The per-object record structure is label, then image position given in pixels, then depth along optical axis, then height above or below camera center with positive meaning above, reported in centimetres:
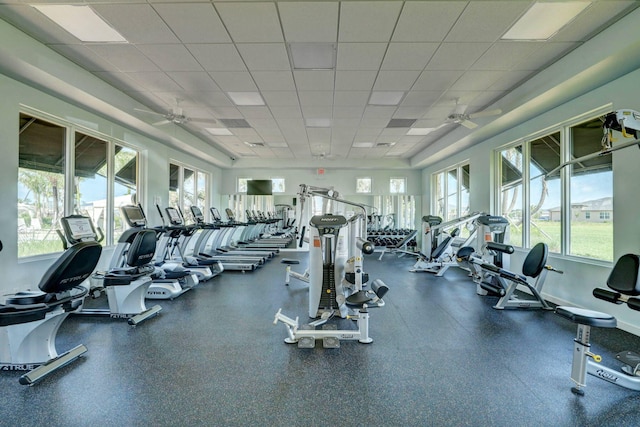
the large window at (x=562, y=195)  379 +32
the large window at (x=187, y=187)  751 +77
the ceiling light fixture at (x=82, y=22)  283 +194
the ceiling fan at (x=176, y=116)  509 +167
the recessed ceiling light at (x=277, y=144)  787 +188
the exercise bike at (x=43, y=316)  219 -76
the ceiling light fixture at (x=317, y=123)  597 +189
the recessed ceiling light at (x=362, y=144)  780 +187
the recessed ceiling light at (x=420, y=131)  659 +190
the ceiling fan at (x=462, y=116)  452 +162
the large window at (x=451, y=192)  759 +65
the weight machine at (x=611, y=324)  201 -70
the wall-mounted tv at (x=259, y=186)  1035 +99
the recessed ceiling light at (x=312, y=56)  340 +191
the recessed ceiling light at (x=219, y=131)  672 +192
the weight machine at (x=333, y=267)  322 -59
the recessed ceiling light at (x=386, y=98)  466 +189
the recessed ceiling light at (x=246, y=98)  473 +190
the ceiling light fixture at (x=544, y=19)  273 +192
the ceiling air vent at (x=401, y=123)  596 +189
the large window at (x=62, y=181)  392 +52
